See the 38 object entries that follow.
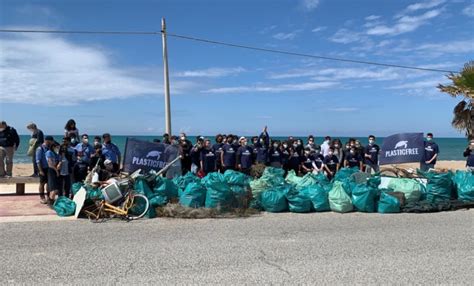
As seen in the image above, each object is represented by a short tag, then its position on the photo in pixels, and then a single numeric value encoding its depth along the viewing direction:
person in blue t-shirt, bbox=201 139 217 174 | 13.35
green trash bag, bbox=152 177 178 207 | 9.30
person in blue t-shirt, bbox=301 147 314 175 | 14.89
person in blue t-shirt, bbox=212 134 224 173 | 13.86
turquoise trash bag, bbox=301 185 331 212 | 9.75
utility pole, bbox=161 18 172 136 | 15.17
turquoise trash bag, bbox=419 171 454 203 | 10.39
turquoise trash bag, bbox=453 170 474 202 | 10.38
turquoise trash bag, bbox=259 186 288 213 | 9.69
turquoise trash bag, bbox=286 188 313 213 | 9.63
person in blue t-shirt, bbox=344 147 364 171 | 14.50
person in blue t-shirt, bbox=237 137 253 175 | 13.62
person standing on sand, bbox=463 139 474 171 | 12.98
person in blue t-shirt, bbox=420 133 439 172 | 14.08
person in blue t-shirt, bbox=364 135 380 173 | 14.94
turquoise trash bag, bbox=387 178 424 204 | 10.29
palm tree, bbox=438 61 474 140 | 15.67
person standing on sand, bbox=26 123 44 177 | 12.71
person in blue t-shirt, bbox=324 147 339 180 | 14.15
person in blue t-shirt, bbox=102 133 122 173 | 11.57
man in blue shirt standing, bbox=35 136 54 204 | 10.32
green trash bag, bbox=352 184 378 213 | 9.66
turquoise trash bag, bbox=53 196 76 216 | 9.15
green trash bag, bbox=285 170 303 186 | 11.20
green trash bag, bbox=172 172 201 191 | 10.07
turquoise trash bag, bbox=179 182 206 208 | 9.34
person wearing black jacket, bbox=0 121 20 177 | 13.30
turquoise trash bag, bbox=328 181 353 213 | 9.61
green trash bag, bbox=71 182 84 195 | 9.95
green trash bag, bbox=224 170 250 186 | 10.11
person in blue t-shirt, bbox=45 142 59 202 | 10.16
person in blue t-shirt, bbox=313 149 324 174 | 14.41
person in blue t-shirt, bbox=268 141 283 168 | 14.35
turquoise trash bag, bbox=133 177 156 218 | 9.29
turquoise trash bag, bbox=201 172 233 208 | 9.37
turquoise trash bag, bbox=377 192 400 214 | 9.61
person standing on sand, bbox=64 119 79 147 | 12.27
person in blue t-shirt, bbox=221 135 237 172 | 13.66
